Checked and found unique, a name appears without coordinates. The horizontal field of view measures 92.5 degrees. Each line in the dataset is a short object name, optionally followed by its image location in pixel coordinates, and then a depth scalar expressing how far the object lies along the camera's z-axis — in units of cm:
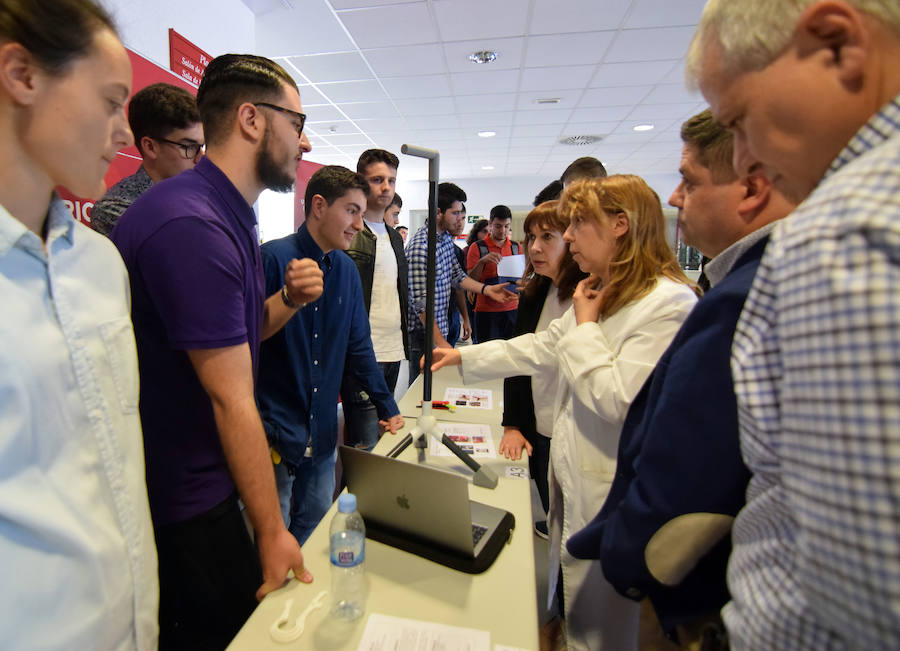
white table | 73
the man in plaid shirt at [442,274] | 278
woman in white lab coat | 109
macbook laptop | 82
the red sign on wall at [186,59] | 241
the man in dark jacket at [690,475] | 62
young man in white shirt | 245
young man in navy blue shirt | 151
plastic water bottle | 74
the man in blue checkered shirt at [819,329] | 29
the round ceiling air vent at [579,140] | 683
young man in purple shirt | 82
